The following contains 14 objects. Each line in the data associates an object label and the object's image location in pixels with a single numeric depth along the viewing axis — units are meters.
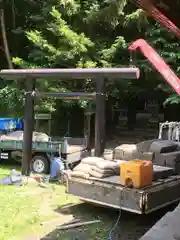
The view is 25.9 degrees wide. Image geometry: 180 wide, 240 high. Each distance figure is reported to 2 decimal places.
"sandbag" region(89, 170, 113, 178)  8.00
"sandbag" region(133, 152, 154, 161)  9.13
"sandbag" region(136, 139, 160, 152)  9.40
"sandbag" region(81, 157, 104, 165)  8.52
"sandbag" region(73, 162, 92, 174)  8.37
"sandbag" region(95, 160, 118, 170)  8.12
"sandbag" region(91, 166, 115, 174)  8.08
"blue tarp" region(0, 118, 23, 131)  14.60
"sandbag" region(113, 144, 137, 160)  9.54
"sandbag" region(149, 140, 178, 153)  9.14
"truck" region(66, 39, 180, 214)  7.23
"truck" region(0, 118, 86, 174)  11.95
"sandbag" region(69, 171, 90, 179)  8.16
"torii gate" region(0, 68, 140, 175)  10.88
